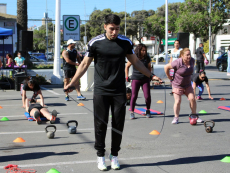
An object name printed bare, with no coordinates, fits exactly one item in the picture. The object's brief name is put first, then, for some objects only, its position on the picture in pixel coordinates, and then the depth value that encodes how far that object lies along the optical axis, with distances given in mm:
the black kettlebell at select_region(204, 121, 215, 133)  7004
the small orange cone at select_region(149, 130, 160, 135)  6883
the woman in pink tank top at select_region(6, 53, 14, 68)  20089
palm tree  23908
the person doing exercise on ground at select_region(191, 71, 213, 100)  11133
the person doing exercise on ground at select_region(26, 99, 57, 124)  7977
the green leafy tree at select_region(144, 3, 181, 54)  56938
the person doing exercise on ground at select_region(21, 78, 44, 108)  9047
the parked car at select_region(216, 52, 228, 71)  27828
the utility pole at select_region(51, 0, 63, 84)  17438
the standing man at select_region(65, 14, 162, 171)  4590
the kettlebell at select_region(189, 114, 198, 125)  7766
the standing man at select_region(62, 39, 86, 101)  11719
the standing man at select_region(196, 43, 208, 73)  18584
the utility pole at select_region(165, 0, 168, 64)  20938
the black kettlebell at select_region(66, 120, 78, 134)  6980
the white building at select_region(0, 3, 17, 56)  44481
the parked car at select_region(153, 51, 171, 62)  51069
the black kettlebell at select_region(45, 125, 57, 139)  6537
